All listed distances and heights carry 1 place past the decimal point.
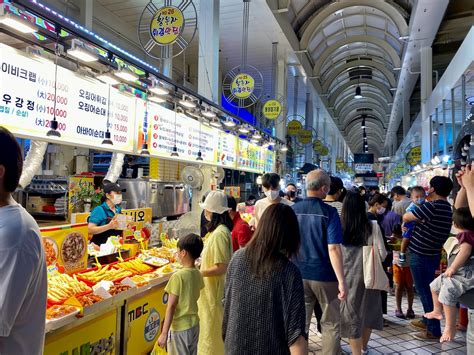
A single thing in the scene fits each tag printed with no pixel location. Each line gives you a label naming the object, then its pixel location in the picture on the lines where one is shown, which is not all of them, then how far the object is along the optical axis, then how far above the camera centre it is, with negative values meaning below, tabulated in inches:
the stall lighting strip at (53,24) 101.7 +51.1
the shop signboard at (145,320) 127.6 -52.9
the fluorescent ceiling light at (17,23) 97.0 +44.1
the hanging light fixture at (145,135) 177.5 +23.5
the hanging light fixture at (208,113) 233.7 +46.6
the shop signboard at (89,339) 96.6 -46.8
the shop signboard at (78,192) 290.7 -9.6
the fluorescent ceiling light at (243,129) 301.6 +46.9
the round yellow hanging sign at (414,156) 589.6 +53.1
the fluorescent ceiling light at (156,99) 180.3 +42.7
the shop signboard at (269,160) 419.0 +30.0
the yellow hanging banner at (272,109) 402.9 +85.9
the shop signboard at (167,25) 206.2 +92.6
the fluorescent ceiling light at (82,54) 123.0 +44.5
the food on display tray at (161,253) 167.2 -33.9
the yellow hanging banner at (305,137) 556.4 +76.1
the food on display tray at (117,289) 118.0 -36.3
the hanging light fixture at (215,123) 254.5 +43.9
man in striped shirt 171.3 -24.7
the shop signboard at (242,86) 333.4 +92.5
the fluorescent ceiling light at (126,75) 145.2 +44.3
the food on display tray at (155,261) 156.8 -35.1
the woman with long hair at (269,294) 69.2 -21.7
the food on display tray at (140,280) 131.5 -36.9
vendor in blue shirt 181.5 -18.8
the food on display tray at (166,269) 149.5 -37.1
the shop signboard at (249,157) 326.6 +26.8
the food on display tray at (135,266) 146.2 -35.3
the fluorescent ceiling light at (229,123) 272.8 +47.1
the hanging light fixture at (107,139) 146.3 +17.2
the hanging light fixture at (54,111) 119.8 +24.0
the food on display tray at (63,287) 103.8 -33.0
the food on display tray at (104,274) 125.8 -34.7
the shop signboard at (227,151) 277.9 +26.9
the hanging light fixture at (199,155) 237.5 +18.4
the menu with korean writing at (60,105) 108.2 +27.4
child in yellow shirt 110.7 -40.7
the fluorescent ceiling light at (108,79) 143.9 +41.8
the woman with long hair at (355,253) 145.9 -27.8
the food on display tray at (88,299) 105.3 -35.9
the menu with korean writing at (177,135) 184.4 +28.9
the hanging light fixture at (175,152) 205.3 +17.7
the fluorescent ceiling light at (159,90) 173.0 +45.2
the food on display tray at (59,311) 94.2 -35.6
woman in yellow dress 119.3 -36.0
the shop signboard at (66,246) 117.6 -23.2
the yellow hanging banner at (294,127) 518.9 +84.9
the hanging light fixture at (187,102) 202.6 +46.6
